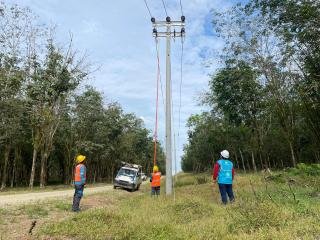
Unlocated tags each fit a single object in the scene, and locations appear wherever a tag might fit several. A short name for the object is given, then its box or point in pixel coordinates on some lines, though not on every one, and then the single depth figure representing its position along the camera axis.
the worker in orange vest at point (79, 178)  7.96
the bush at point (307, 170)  12.33
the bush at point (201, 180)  16.27
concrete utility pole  12.56
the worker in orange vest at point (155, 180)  12.87
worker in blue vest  8.19
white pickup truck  20.27
